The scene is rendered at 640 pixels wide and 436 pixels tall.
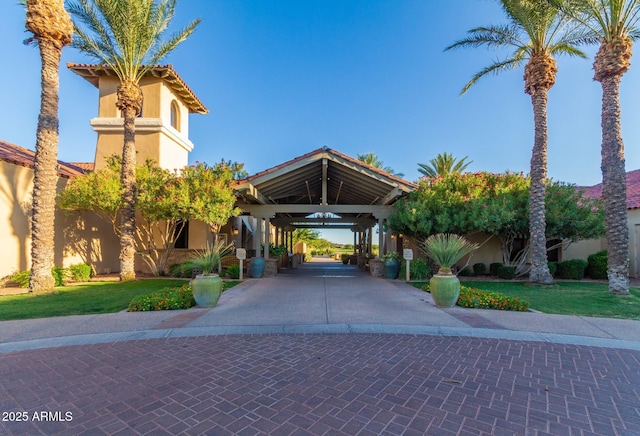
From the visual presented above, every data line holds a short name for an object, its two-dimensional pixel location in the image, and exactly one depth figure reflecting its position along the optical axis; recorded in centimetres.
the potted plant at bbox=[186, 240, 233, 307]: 789
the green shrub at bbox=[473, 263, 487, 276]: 1544
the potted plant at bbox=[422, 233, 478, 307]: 792
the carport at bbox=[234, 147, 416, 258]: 1347
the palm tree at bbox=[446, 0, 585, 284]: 1149
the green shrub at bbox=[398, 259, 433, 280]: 1417
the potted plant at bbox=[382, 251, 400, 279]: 1458
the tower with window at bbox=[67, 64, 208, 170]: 1662
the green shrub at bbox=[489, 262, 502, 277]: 1512
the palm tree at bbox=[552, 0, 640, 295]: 971
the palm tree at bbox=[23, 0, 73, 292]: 987
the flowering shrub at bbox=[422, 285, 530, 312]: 781
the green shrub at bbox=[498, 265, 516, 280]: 1448
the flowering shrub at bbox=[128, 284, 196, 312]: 756
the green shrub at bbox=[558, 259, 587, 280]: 1422
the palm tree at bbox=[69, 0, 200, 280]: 1192
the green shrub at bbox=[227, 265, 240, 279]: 1427
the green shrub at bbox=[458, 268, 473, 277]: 1562
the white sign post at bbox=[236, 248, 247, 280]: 1312
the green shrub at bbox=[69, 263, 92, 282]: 1268
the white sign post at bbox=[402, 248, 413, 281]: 1270
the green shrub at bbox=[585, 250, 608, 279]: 1416
